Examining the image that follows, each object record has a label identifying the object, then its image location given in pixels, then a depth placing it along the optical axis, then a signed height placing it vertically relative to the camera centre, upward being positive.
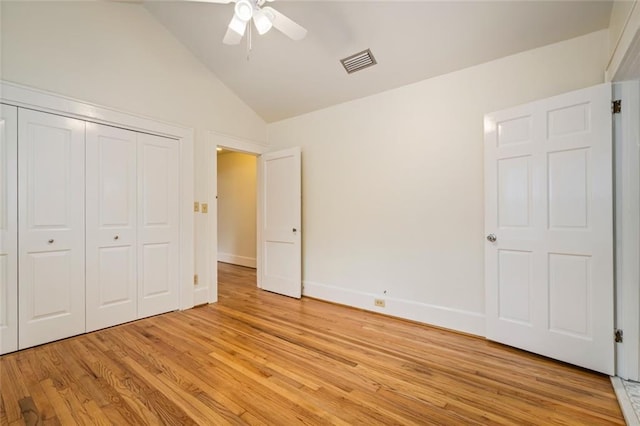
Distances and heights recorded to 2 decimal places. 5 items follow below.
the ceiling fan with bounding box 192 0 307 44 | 1.99 +1.42
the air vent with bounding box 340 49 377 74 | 2.97 +1.65
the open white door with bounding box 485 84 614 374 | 2.08 -0.12
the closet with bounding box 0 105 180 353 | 2.41 -0.13
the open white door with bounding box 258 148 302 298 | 4.03 -0.14
